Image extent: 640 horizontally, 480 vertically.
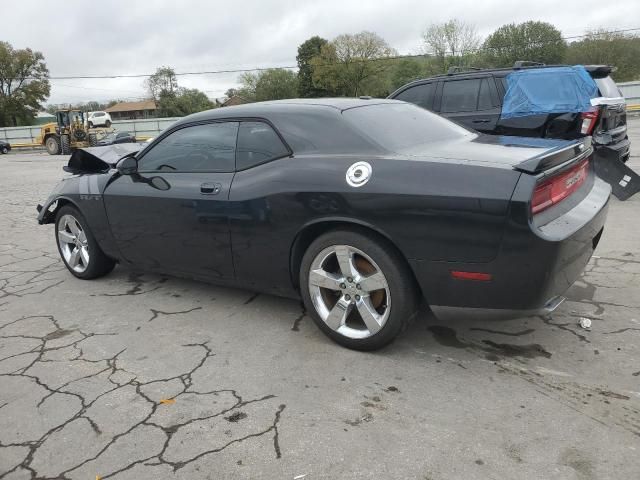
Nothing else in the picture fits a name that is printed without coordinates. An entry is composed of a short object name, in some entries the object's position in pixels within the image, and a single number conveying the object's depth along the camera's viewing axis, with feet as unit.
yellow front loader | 90.53
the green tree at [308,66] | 224.33
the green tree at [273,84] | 261.65
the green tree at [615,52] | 159.22
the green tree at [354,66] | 212.84
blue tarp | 21.75
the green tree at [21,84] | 160.97
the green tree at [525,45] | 180.86
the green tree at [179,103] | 233.02
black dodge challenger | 8.52
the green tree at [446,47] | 186.70
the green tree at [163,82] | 241.55
